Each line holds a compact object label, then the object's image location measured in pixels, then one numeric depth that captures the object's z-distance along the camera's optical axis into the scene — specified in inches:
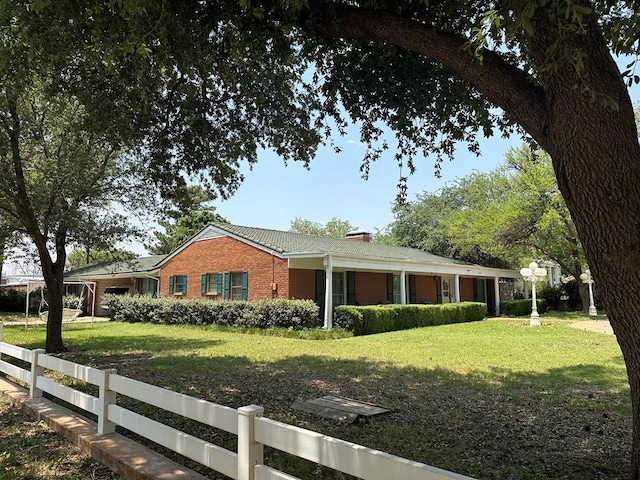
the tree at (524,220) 978.1
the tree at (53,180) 425.7
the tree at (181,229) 1733.5
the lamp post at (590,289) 999.6
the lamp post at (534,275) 759.2
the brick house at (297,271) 770.8
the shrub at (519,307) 1077.8
